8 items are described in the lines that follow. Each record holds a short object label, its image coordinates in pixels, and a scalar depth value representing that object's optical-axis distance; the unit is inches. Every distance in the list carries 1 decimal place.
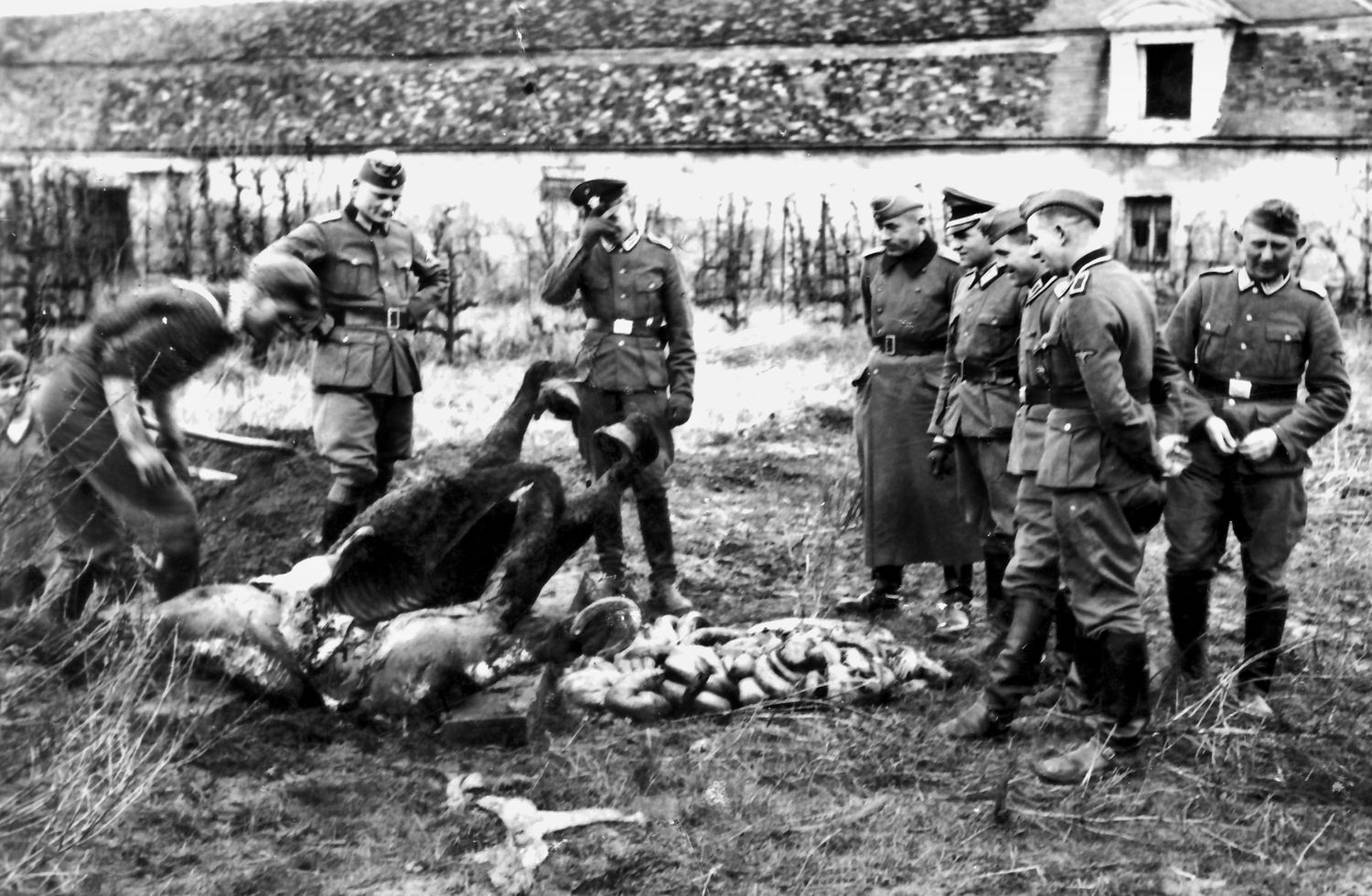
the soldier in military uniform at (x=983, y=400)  267.3
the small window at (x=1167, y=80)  877.8
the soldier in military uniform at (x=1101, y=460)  202.1
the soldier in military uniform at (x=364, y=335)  297.9
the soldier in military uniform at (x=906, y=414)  294.0
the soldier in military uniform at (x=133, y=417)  237.5
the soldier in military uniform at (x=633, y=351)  303.6
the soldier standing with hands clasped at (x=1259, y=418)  232.7
